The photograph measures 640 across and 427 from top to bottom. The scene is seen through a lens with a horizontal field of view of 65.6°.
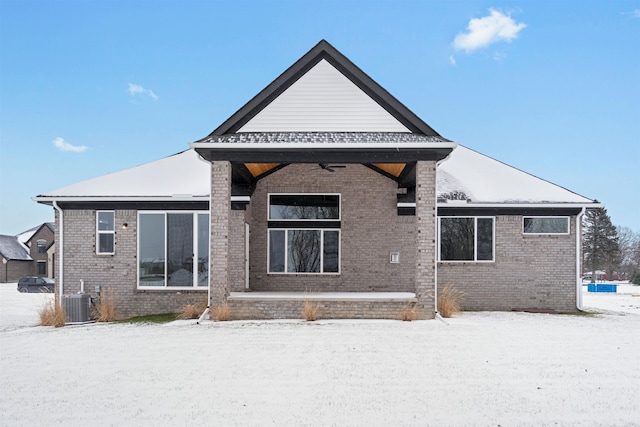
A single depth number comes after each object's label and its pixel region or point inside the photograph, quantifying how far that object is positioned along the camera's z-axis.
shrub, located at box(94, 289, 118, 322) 13.60
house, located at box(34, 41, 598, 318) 11.91
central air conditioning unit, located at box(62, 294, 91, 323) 13.31
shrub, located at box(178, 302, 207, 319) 12.42
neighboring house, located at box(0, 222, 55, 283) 55.88
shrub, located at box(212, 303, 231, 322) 11.69
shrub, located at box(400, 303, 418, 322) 11.63
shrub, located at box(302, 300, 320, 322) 11.56
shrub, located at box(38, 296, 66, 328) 12.79
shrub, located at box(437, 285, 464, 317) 12.83
